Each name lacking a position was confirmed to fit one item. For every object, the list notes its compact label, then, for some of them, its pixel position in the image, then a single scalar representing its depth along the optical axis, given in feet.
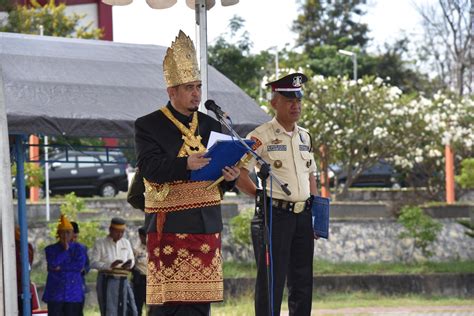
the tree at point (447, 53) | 110.82
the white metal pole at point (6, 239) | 17.76
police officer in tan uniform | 26.99
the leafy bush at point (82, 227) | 59.41
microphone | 22.71
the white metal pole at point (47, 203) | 75.20
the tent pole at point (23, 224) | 35.27
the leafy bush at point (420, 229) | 69.36
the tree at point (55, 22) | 85.51
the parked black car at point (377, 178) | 121.80
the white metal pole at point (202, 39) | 26.73
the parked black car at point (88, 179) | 99.09
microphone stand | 22.47
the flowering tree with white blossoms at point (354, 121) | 90.74
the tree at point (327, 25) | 177.47
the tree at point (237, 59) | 100.48
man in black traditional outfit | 22.74
